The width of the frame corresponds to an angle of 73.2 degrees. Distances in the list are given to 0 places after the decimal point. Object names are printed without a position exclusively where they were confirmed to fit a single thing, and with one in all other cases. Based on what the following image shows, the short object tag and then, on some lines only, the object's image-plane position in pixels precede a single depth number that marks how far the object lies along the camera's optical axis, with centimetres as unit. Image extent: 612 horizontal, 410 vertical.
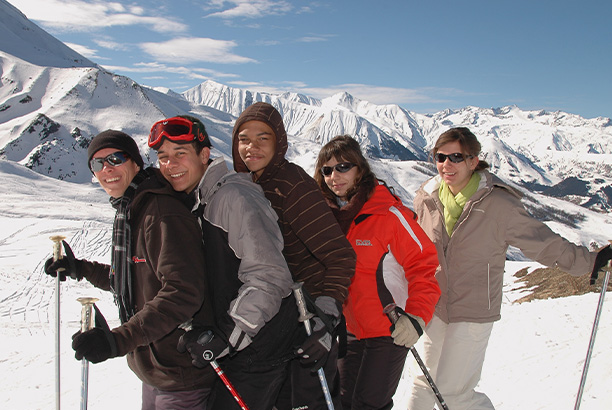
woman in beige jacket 391
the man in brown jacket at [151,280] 240
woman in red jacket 349
